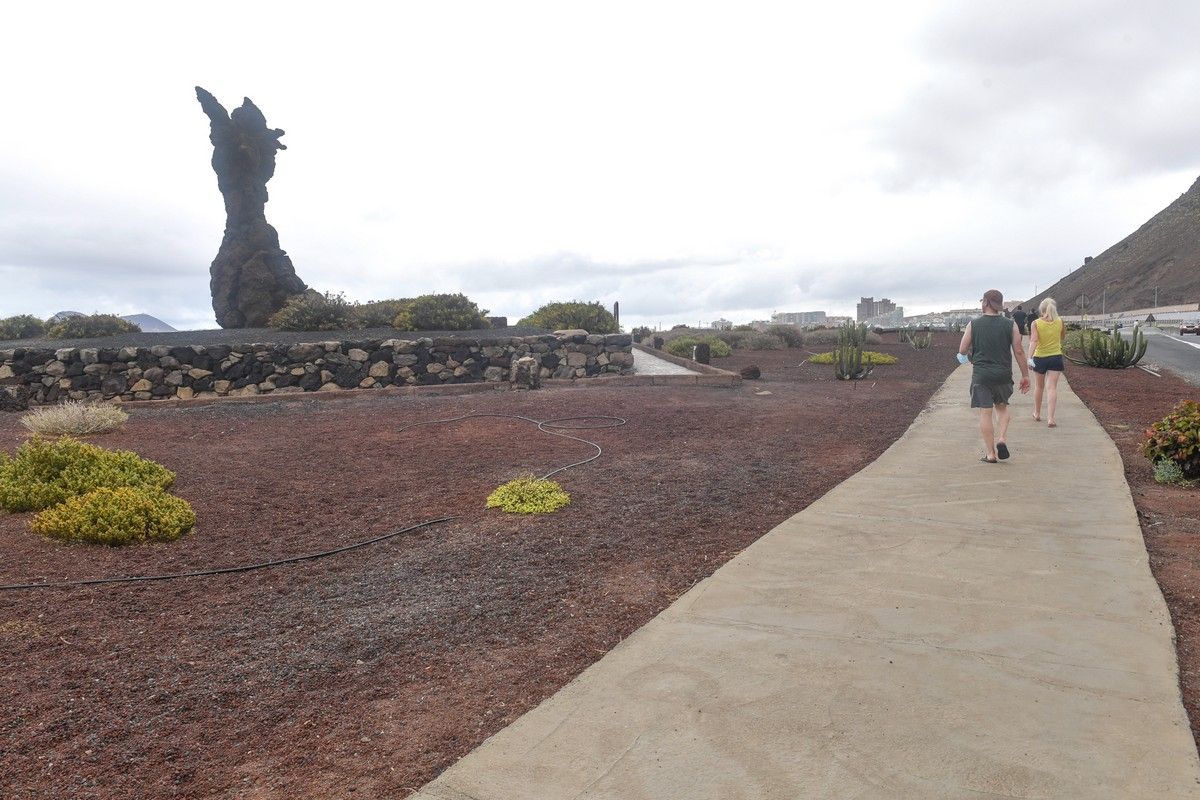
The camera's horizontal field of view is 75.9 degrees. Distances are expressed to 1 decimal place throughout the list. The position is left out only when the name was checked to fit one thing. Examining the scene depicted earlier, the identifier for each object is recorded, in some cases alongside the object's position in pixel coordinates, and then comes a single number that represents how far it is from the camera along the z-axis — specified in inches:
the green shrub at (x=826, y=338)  1480.1
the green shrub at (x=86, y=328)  800.9
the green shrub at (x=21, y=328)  861.8
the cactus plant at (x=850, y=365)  762.8
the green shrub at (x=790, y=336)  1384.1
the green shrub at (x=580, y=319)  892.0
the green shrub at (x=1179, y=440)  282.7
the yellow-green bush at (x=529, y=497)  257.6
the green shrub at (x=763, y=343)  1311.5
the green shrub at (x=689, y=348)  1028.5
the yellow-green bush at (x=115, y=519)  226.8
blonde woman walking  404.5
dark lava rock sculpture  967.6
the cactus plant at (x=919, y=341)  1337.4
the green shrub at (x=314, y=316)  768.9
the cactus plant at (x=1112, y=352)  789.9
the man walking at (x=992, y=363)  315.0
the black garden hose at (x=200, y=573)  191.0
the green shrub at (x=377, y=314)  805.9
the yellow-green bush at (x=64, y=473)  263.0
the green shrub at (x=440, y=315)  793.6
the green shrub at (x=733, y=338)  1328.7
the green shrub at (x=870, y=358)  944.9
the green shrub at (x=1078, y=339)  875.4
